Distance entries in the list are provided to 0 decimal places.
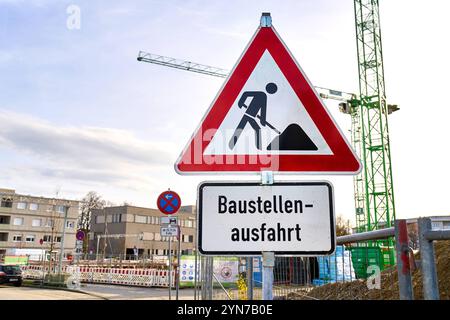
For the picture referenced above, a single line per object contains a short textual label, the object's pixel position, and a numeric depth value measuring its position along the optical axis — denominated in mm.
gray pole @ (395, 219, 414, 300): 1831
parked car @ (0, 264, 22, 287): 20512
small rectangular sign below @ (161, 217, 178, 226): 12070
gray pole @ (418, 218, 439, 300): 1780
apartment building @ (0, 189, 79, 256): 61250
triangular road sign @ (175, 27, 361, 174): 2100
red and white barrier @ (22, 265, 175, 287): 22250
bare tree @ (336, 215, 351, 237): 82000
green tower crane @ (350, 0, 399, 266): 42250
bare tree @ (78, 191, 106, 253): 77125
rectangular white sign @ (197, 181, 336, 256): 1965
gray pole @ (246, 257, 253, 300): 4146
